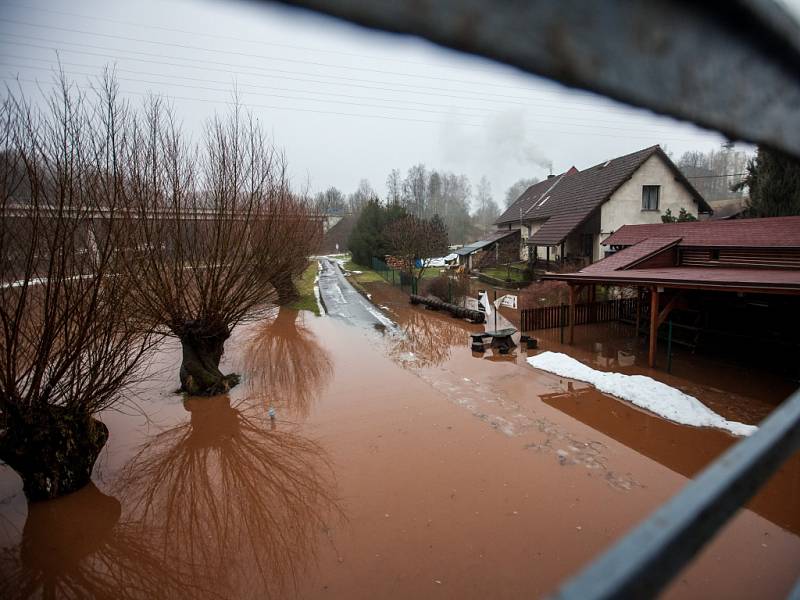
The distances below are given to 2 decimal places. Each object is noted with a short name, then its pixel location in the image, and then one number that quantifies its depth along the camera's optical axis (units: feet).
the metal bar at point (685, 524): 1.35
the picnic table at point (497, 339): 42.42
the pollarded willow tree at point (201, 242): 26.99
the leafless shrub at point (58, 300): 17.37
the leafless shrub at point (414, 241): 86.07
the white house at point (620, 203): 72.43
